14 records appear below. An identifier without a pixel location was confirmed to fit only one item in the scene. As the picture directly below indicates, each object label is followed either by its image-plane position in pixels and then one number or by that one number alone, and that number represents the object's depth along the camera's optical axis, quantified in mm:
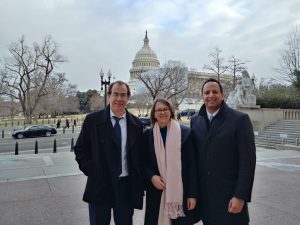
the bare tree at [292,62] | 28580
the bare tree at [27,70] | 37670
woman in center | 2385
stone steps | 14410
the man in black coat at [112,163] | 2429
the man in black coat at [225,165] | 2218
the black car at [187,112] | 51902
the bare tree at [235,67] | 33825
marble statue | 19661
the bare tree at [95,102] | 67835
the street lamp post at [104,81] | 17656
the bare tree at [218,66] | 34724
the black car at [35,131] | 22359
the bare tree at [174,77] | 38836
